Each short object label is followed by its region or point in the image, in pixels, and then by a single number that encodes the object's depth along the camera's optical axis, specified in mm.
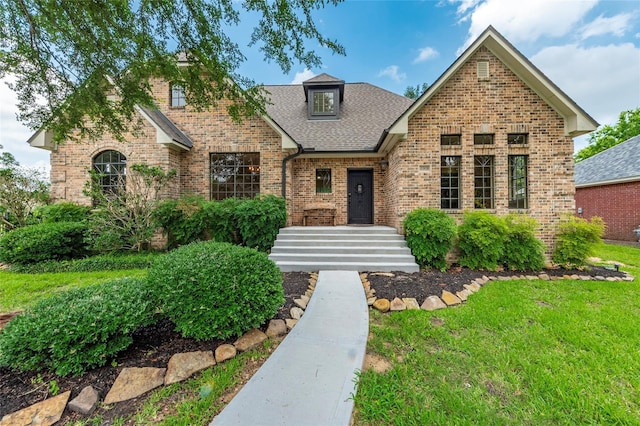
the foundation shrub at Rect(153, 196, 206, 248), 7285
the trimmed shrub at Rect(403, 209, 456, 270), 6064
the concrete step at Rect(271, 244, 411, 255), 6551
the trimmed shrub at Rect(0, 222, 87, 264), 6609
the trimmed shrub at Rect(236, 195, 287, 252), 7090
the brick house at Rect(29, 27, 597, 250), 6859
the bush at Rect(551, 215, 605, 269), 6129
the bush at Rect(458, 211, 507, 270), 6113
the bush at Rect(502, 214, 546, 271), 6215
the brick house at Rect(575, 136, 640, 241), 11398
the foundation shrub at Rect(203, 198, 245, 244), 7266
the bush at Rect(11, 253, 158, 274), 6496
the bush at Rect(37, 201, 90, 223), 7727
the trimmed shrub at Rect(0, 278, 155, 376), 2258
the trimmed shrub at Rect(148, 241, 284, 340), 2711
